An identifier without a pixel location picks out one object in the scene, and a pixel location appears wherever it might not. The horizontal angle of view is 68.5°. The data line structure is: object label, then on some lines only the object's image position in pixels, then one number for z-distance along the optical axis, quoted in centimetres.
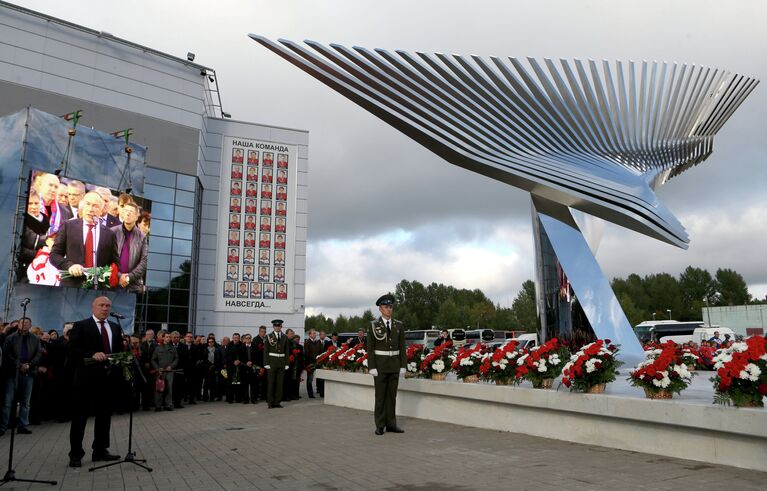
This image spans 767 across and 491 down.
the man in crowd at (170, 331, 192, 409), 1310
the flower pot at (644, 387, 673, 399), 594
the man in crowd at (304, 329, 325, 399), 1600
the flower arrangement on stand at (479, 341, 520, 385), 781
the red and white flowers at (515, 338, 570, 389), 727
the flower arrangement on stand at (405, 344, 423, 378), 973
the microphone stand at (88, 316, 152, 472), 569
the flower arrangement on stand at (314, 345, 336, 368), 1328
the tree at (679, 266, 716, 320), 8844
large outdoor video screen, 1683
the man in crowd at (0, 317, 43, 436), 885
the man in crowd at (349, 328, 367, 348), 1668
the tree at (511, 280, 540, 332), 7231
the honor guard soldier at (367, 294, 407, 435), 795
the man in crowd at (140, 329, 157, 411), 1235
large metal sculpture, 1031
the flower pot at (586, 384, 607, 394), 668
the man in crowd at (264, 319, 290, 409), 1248
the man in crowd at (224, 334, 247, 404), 1382
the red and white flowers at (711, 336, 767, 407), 505
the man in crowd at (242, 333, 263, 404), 1376
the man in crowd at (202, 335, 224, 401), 1435
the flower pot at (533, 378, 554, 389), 732
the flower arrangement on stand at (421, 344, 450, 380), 926
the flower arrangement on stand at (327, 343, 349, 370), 1236
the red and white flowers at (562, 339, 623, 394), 659
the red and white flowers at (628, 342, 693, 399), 589
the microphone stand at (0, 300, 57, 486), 509
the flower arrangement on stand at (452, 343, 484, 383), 852
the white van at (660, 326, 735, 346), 2655
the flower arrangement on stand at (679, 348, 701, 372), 609
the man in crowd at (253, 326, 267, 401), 1413
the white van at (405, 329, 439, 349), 3866
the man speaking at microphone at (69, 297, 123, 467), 601
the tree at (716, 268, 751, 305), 8744
